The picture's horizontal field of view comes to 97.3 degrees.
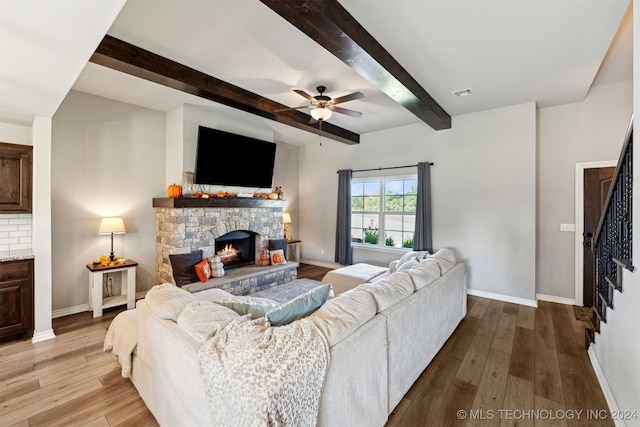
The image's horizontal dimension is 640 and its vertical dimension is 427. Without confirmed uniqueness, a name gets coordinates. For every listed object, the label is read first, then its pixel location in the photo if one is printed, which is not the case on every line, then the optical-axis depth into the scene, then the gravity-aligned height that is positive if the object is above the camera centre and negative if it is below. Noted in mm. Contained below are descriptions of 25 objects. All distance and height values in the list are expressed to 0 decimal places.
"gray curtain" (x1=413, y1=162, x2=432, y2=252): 4996 +50
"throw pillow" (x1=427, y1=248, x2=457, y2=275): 3057 -553
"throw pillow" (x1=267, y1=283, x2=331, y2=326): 1660 -602
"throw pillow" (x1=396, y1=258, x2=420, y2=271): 3259 -605
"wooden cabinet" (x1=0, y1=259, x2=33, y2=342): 2805 -896
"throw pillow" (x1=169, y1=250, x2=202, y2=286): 3906 -784
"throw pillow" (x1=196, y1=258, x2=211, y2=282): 4059 -855
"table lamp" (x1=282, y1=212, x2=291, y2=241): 6492 -256
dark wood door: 3893 +89
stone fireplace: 4098 -225
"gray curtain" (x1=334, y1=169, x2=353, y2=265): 6098 -77
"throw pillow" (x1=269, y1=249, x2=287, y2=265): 5121 -817
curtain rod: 5043 +890
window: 5473 +35
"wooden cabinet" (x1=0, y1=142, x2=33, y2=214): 2928 +360
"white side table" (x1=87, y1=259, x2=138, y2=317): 3598 -1025
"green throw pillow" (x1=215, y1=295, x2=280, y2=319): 1826 -638
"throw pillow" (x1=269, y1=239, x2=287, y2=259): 5277 -613
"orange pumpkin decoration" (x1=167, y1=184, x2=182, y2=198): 4109 +321
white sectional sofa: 1434 -867
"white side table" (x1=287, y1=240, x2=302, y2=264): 6742 -882
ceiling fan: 3305 +1347
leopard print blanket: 1086 -679
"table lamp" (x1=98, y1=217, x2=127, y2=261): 3758 -195
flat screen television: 4314 +876
